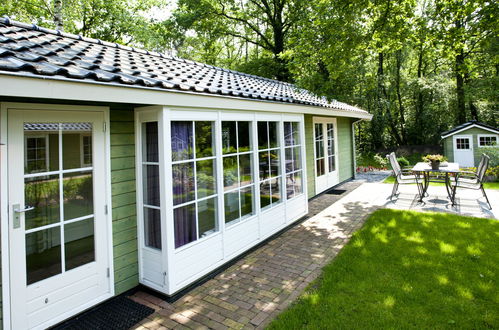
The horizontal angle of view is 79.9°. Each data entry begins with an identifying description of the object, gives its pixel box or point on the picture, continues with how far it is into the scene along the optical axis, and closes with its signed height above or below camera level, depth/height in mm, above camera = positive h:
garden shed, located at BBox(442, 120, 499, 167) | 13273 +969
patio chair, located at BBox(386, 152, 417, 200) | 7589 -340
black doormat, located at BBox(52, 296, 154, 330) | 2910 -1462
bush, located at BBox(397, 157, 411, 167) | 14055 +115
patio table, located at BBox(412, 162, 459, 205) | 7063 -164
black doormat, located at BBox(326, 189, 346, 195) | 9162 -774
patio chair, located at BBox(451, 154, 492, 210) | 6473 -435
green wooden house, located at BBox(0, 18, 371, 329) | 2590 -2
